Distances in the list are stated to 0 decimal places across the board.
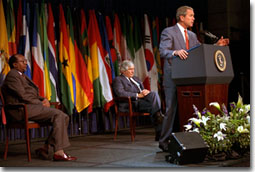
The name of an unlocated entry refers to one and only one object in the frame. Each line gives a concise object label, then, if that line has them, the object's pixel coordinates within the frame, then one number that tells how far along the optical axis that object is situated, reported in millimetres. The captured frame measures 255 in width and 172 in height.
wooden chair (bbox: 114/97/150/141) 5301
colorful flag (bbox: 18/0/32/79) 5388
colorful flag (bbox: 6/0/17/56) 5238
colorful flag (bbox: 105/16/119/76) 6473
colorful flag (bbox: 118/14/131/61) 6676
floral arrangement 3381
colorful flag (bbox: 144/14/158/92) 7055
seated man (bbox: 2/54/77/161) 3850
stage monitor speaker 3182
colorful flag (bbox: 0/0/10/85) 5039
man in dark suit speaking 3855
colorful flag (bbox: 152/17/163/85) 7293
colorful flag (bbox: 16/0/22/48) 5422
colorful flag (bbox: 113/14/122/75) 6566
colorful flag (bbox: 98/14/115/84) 6289
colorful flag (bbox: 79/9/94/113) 6031
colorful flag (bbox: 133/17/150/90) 6871
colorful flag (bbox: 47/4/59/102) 5617
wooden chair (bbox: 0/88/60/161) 3896
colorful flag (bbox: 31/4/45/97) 5438
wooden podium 3422
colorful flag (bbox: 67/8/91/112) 5875
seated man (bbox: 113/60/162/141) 5480
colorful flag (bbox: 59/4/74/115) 5766
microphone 3511
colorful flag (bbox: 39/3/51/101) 5531
